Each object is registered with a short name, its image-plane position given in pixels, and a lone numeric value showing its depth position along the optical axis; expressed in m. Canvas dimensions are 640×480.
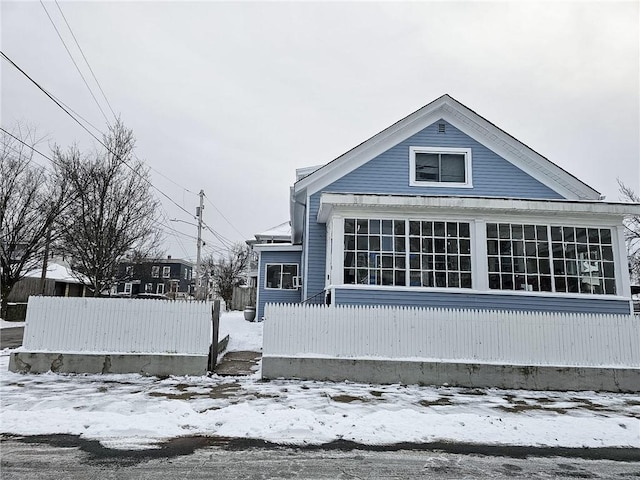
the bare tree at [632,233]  26.62
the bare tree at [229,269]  35.21
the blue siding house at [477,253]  10.45
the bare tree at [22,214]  18.88
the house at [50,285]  30.26
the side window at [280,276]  18.66
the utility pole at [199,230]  23.23
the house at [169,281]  53.28
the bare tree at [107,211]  12.05
